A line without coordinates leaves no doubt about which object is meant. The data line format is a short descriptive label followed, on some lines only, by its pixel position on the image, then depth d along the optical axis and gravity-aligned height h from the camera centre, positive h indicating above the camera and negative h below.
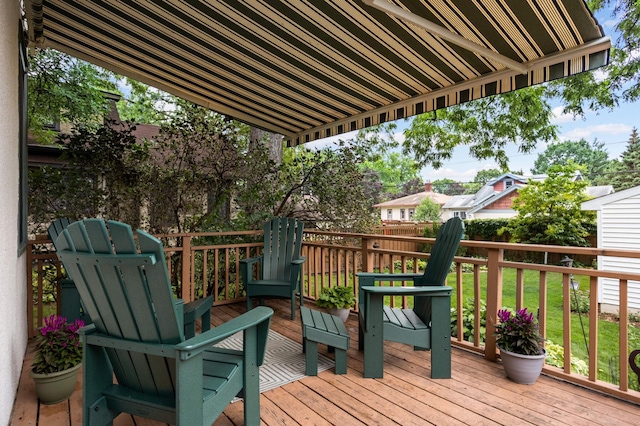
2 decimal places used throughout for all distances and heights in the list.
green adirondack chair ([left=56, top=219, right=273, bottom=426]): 1.37 -0.53
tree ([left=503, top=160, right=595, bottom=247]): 10.95 +0.08
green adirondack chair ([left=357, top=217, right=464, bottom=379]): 2.50 -0.86
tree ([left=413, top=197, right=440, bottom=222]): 25.08 +0.20
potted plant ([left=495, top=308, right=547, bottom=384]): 2.40 -0.96
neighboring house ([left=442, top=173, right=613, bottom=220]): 22.57 +0.89
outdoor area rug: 2.52 -1.22
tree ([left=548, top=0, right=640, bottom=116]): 6.43 +2.93
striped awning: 2.18 +1.30
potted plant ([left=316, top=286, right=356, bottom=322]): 3.52 -0.90
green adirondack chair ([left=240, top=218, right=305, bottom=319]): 4.07 -0.48
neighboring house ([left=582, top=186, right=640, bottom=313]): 7.79 -0.44
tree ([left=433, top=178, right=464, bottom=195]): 40.94 +3.08
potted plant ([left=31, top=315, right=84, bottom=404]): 2.15 -0.96
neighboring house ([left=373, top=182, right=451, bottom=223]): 30.36 +0.67
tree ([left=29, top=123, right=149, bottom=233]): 4.35 +0.41
